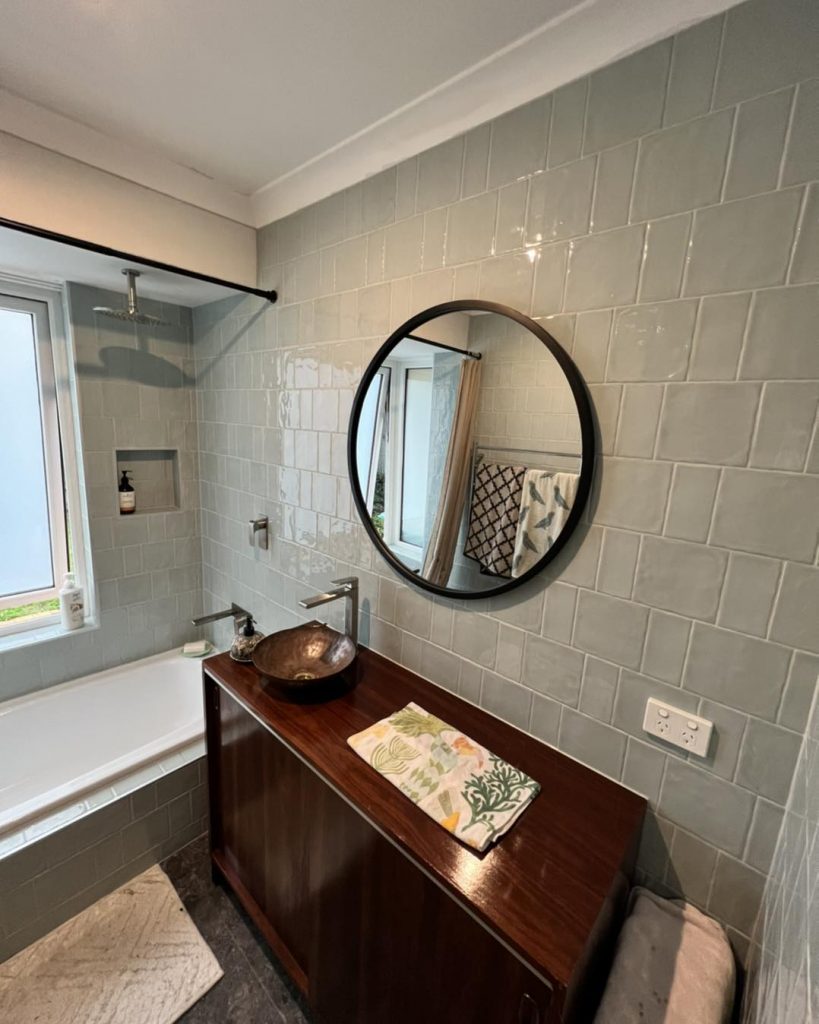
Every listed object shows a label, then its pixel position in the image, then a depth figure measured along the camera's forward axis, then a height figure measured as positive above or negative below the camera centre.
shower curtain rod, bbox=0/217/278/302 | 1.26 +0.53
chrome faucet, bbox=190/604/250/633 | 1.60 -0.78
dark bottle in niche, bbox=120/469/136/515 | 2.17 -0.42
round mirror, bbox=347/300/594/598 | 1.01 -0.03
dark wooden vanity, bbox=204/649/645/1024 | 0.72 -0.85
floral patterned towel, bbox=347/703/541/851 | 0.87 -0.76
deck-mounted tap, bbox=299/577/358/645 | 1.44 -0.56
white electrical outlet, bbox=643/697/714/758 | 0.87 -0.57
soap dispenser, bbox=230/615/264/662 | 1.41 -0.73
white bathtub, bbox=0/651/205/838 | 1.67 -1.43
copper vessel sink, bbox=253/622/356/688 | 1.36 -0.73
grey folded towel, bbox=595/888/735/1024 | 0.76 -0.96
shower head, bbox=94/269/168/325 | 1.70 +0.41
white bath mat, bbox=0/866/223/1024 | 1.21 -1.67
